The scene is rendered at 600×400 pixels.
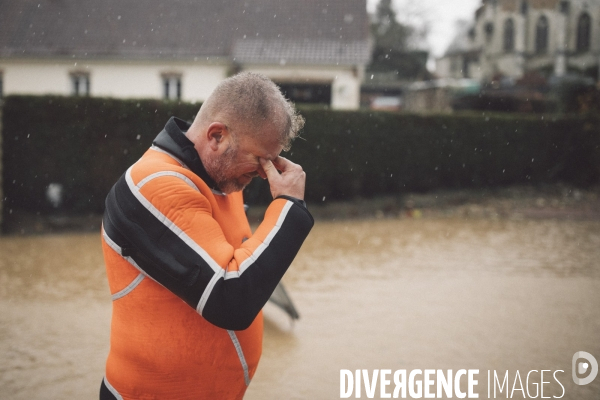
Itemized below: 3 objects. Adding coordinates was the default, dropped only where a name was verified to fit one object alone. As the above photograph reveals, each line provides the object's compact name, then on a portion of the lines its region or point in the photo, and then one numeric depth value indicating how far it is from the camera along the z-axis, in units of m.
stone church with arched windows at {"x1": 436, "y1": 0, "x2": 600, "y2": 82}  20.97
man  1.49
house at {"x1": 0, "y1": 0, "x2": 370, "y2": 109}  19.66
